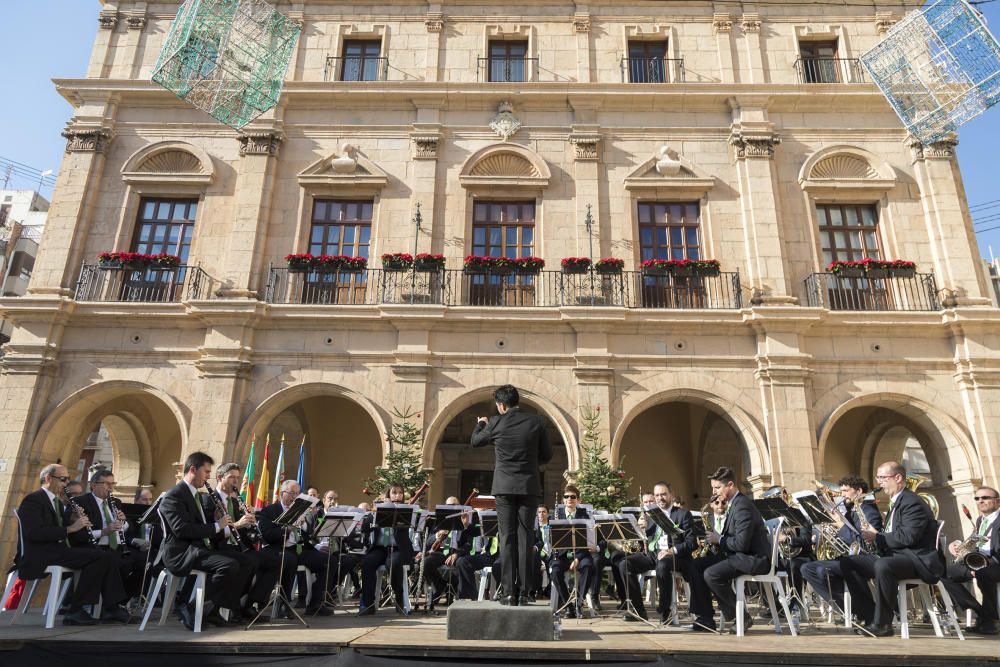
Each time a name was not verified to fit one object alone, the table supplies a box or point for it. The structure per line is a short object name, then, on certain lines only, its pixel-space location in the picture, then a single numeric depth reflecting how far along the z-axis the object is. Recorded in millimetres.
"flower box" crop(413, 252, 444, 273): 13055
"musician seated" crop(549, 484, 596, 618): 7723
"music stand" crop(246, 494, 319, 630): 6508
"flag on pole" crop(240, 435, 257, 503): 11734
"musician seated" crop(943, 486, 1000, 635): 6406
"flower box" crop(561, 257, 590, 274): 12992
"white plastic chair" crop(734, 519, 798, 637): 5727
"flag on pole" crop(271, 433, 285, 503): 12651
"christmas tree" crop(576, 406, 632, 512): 11008
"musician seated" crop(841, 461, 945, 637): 5750
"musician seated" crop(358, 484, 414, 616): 7793
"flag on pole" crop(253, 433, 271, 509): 12130
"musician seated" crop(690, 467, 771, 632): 5973
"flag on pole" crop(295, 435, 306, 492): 13491
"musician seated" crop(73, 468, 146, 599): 7309
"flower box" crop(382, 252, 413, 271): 13039
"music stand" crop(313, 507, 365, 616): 7918
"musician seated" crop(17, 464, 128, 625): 6254
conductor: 5234
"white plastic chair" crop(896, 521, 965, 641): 5648
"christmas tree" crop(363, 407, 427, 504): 11273
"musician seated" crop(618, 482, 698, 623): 6742
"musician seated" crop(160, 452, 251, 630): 5863
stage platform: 4309
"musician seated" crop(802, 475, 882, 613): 6645
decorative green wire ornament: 10734
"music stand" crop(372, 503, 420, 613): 7789
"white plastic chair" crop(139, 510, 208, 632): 5582
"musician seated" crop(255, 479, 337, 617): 7027
